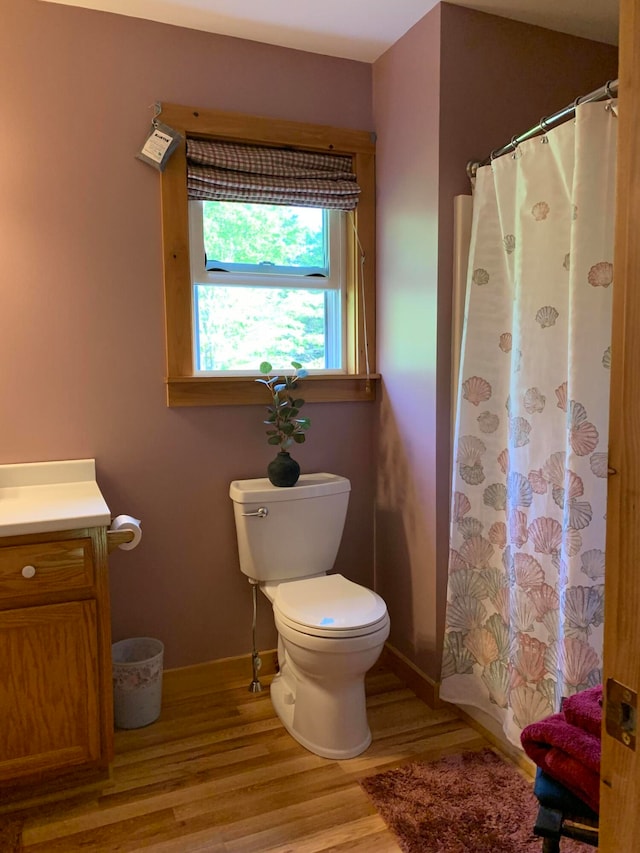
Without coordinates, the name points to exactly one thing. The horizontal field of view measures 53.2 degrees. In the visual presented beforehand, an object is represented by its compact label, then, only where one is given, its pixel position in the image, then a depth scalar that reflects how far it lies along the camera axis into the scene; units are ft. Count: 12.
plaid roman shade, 7.70
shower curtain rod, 5.14
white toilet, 6.57
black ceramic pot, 7.80
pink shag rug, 5.56
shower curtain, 5.41
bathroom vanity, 5.74
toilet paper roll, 6.46
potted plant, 7.82
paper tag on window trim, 7.38
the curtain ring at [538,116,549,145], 5.91
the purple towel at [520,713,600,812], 3.53
